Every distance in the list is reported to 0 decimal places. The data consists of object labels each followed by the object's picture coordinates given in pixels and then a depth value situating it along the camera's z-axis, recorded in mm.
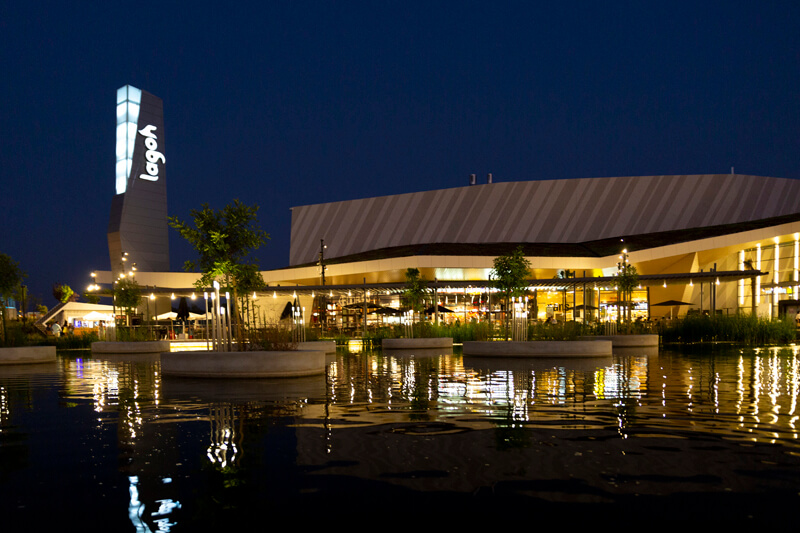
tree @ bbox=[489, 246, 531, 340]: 22391
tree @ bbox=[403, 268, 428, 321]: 28916
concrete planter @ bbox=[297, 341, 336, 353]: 20109
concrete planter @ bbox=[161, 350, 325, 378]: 12906
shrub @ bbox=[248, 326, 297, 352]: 14852
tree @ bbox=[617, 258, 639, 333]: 27922
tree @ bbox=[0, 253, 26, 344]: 23875
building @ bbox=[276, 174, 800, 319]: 41188
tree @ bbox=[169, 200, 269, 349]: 14805
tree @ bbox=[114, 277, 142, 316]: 30844
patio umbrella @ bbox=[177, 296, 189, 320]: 34875
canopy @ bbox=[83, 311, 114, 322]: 46591
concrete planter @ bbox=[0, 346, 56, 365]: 19578
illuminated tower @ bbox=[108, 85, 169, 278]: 51156
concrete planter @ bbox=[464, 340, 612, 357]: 17828
